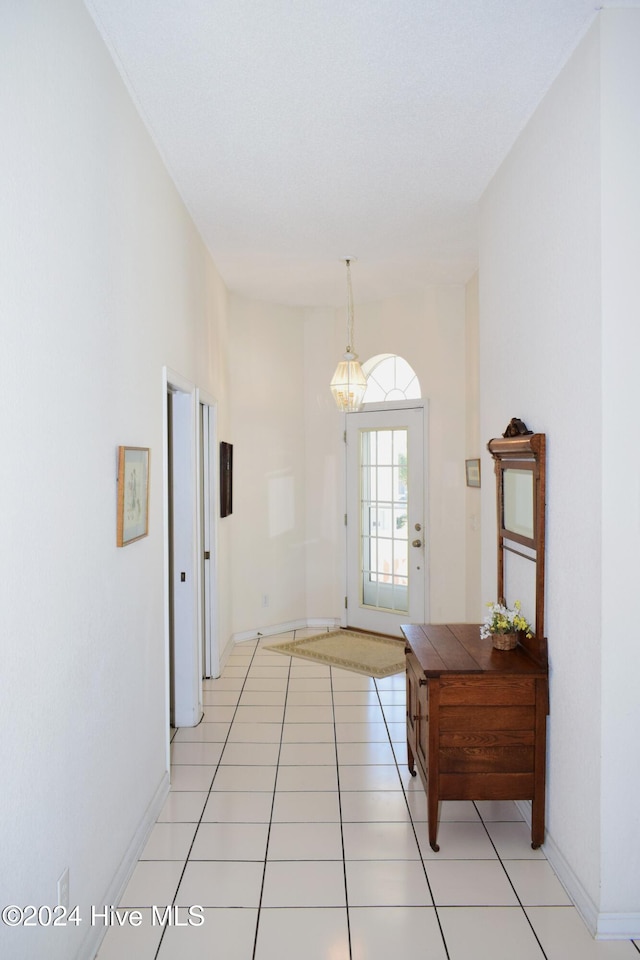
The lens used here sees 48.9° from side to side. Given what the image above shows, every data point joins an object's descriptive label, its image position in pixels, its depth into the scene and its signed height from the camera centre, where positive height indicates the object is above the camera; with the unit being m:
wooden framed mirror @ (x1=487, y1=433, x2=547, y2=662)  2.75 -0.20
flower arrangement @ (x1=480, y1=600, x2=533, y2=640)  2.95 -0.63
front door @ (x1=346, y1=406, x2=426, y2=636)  5.96 -0.40
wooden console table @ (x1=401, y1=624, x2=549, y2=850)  2.71 -1.01
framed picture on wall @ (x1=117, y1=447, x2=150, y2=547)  2.51 -0.08
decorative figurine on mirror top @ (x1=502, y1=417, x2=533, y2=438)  2.92 +0.19
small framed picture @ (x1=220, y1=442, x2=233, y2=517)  5.29 -0.04
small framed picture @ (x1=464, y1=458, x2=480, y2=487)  5.17 +0.01
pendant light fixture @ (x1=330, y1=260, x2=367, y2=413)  5.20 +0.66
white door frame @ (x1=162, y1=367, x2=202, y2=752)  4.04 -0.54
